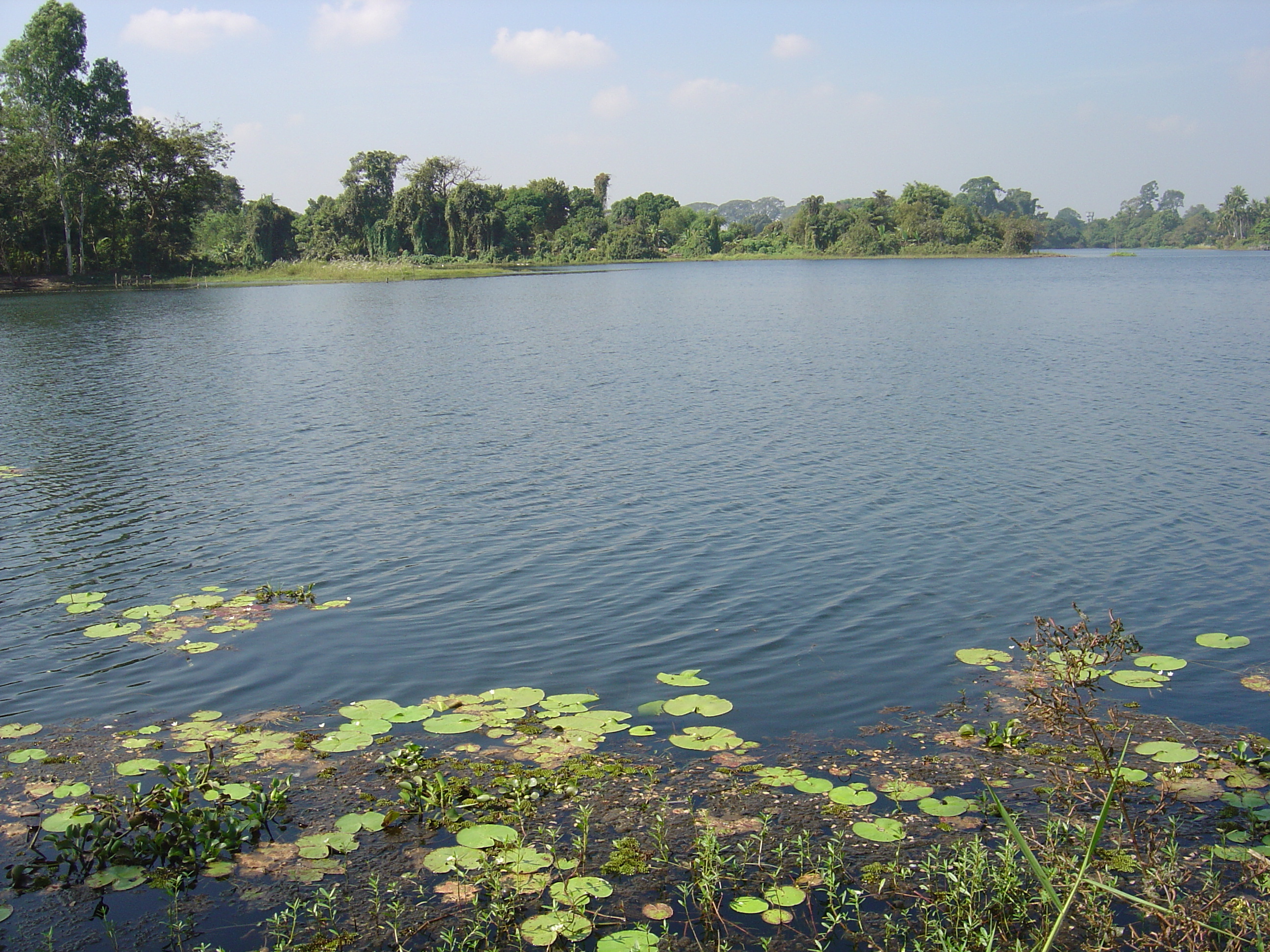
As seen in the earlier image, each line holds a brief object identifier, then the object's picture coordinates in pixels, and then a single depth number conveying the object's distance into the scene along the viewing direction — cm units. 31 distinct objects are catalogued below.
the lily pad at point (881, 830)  690
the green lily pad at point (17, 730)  891
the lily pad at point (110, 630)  1149
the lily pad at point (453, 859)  662
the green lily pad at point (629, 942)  580
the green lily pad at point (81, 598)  1259
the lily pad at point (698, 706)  927
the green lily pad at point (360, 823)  713
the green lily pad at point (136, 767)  800
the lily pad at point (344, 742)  855
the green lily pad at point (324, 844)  684
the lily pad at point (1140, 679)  991
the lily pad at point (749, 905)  619
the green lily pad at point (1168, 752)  798
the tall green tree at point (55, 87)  7319
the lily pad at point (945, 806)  724
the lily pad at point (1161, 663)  1026
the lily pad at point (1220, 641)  1078
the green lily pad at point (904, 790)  755
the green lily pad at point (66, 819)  711
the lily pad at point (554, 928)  591
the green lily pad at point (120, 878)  652
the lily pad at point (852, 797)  746
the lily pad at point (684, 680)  1002
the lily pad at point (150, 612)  1199
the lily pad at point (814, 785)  767
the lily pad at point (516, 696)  949
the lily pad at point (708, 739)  855
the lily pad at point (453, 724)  888
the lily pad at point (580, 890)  621
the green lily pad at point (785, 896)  622
